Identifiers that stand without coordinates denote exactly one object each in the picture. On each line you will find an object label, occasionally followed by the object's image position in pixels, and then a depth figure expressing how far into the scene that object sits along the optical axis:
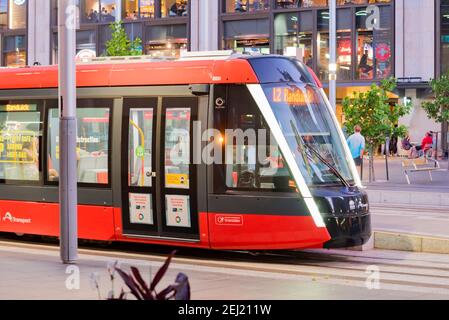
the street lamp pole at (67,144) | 13.23
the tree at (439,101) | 41.25
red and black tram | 13.77
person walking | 26.39
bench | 30.51
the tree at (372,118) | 30.66
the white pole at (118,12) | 42.74
